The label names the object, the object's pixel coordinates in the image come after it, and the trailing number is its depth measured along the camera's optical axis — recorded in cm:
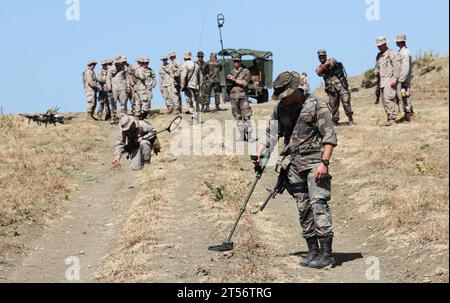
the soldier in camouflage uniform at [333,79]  1898
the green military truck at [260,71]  3079
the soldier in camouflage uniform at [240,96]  1845
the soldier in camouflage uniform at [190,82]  2481
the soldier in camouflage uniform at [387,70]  1834
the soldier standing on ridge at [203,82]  2647
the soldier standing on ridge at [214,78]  2681
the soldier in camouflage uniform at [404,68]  1847
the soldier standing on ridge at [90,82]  2625
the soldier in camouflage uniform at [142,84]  2467
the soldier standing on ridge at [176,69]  2589
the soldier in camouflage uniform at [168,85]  2625
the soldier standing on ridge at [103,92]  2642
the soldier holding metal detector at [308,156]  870
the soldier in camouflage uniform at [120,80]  2419
